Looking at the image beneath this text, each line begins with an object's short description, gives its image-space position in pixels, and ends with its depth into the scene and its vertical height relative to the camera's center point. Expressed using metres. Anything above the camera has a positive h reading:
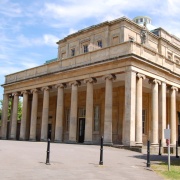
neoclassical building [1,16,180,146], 21.83 +4.06
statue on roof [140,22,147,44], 25.64 +8.25
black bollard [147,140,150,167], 11.59 -1.02
